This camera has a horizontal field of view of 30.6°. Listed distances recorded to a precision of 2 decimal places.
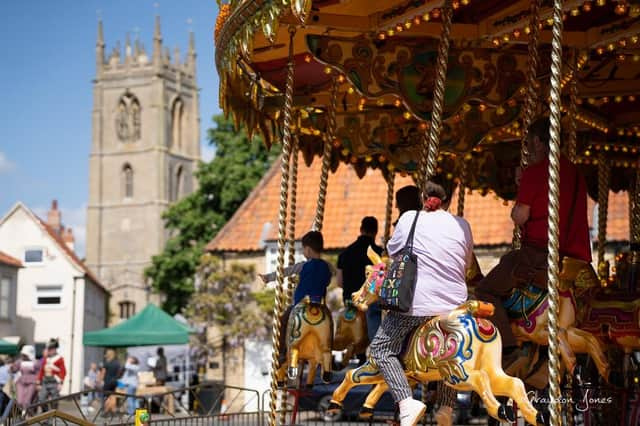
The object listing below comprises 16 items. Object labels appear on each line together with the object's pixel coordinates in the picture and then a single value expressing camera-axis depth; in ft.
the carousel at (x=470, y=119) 28.78
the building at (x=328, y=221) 110.01
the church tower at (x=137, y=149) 351.05
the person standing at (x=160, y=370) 98.78
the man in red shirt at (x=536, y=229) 29.35
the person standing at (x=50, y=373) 80.89
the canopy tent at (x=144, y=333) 103.35
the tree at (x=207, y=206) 182.60
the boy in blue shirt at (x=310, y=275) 39.06
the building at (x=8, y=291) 163.43
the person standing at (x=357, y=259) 42.16
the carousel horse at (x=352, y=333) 40.11
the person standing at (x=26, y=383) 73.10
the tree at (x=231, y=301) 127.13
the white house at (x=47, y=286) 193.06
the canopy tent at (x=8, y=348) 106.93
